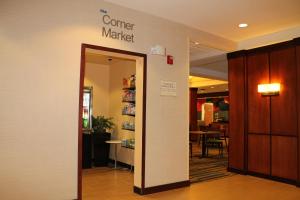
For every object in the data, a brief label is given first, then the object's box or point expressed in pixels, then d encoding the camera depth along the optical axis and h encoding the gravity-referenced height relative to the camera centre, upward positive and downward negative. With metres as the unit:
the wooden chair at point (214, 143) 8.50 -0.93
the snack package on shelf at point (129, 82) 6.30 +0.81
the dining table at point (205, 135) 8.31 -0.68
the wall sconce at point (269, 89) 5.27 +0.57
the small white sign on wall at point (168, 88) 4.62 +0.48
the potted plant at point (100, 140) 6.78 -0.71
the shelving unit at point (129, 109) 6.29 +0.12
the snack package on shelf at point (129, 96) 6.29 +0.46
